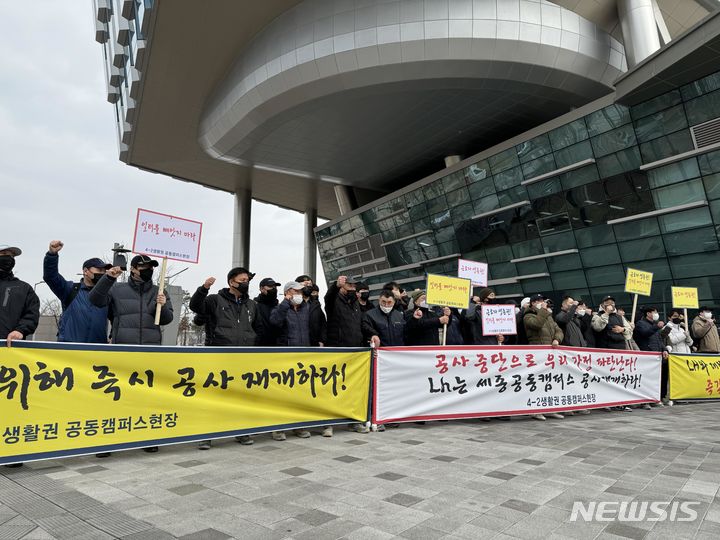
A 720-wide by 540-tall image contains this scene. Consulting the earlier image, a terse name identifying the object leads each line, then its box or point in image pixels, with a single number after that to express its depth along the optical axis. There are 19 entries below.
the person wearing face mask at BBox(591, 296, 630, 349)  8.91
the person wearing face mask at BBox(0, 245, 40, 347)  4.73
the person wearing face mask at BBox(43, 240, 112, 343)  5.21
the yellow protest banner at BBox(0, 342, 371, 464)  3.89
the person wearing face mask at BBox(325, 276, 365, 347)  6.45
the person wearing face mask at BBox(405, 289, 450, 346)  7.20
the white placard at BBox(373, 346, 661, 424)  6.05
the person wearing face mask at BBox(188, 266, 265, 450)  5.54
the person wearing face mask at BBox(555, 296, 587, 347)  8.49
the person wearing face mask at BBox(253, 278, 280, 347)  6.63
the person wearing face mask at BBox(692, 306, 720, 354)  10.74
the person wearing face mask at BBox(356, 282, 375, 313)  7.30
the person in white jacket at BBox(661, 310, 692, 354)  10.34
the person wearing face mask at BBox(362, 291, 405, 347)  6.73
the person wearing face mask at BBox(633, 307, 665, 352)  9.64
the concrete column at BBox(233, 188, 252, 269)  41.38
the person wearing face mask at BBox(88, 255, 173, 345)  5.07
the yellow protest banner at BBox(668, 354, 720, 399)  9.29
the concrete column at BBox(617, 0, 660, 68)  21.30
